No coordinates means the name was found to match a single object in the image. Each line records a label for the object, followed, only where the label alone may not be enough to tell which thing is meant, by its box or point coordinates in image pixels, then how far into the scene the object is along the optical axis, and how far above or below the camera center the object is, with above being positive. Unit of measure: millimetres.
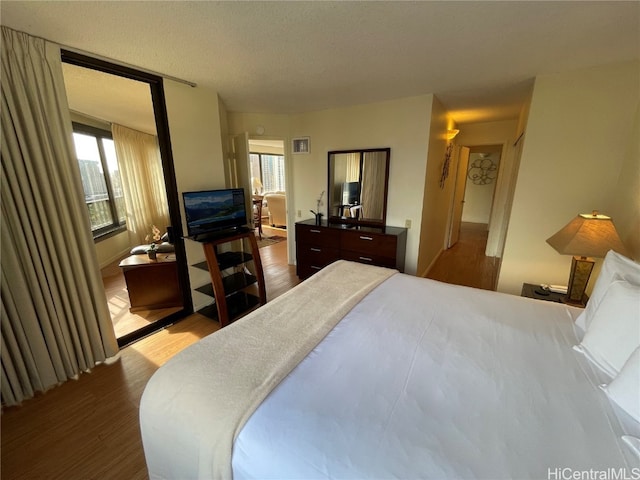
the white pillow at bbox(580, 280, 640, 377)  1033 -632
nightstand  2071 -953
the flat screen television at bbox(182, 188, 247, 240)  2455 -327
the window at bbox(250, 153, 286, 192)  8016 +228
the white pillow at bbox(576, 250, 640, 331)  1250 -480
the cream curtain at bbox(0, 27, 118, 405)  1538 -347
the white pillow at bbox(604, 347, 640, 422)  875 -727
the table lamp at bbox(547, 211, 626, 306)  1722 -438
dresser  3019 -827
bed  760 -787
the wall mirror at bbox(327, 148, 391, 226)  3297 -105
